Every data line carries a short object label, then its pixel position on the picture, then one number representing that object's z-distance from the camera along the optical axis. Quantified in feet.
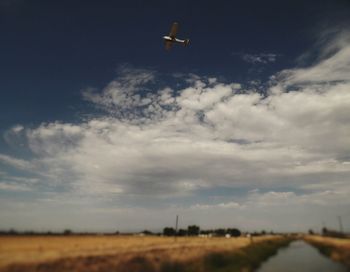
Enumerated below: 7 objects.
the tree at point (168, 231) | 474.08
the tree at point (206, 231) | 619.14
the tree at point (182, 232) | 495.61
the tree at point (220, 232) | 584.65
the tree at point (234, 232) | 570.21
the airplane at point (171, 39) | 128.67
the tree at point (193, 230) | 528.05
